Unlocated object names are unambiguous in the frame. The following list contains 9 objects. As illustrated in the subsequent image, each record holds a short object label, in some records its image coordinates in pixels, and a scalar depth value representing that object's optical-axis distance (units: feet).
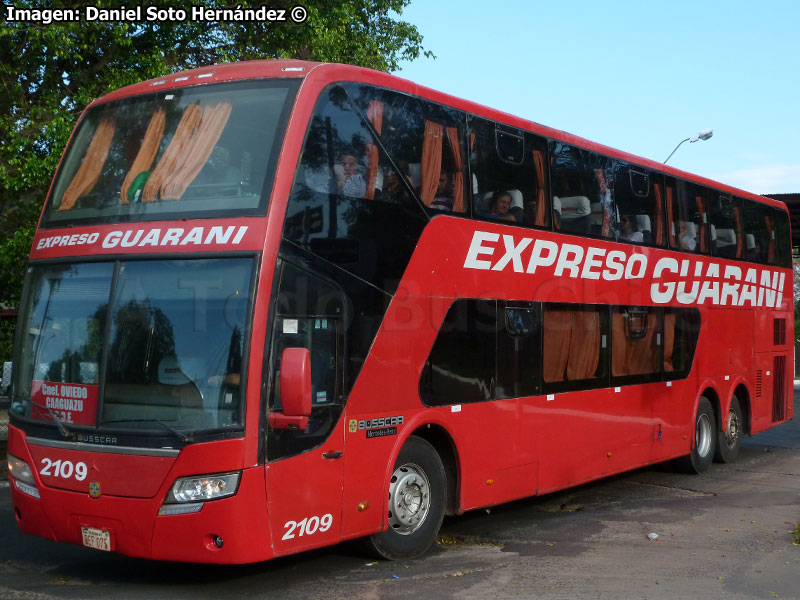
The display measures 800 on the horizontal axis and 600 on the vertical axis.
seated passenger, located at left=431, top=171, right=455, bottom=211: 28.32
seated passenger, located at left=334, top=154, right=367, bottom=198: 24.76
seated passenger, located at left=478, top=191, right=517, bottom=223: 30.63
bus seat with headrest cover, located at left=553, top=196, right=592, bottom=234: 34.40
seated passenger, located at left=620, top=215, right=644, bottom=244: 38.52
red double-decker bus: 21.93
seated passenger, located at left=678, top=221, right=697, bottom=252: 43.73
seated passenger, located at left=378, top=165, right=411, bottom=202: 26.30
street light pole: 100.32
